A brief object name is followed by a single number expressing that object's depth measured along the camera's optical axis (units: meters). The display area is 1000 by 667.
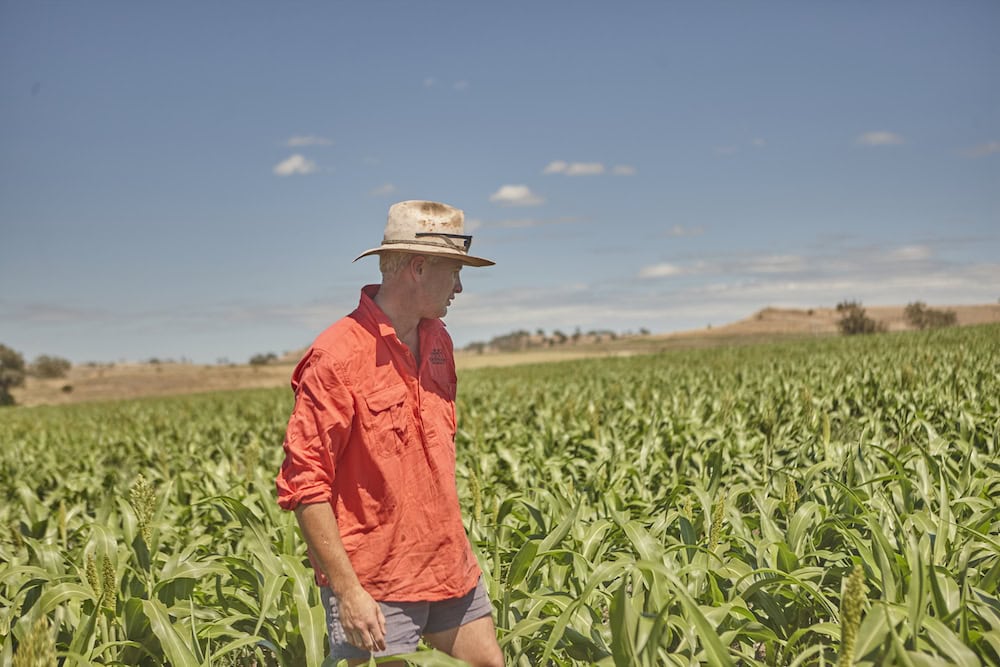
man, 2.51
